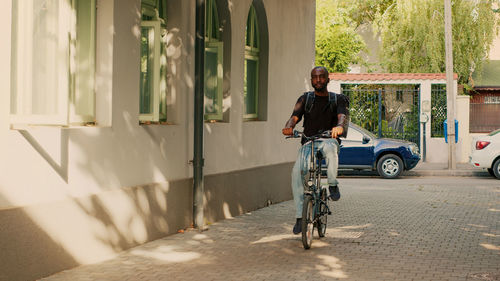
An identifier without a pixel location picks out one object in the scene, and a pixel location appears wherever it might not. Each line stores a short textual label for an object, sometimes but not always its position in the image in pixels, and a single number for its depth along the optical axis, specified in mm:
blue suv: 22531
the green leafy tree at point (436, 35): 35125
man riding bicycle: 9250
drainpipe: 10594
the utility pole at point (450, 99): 24547
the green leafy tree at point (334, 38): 41406
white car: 22234
